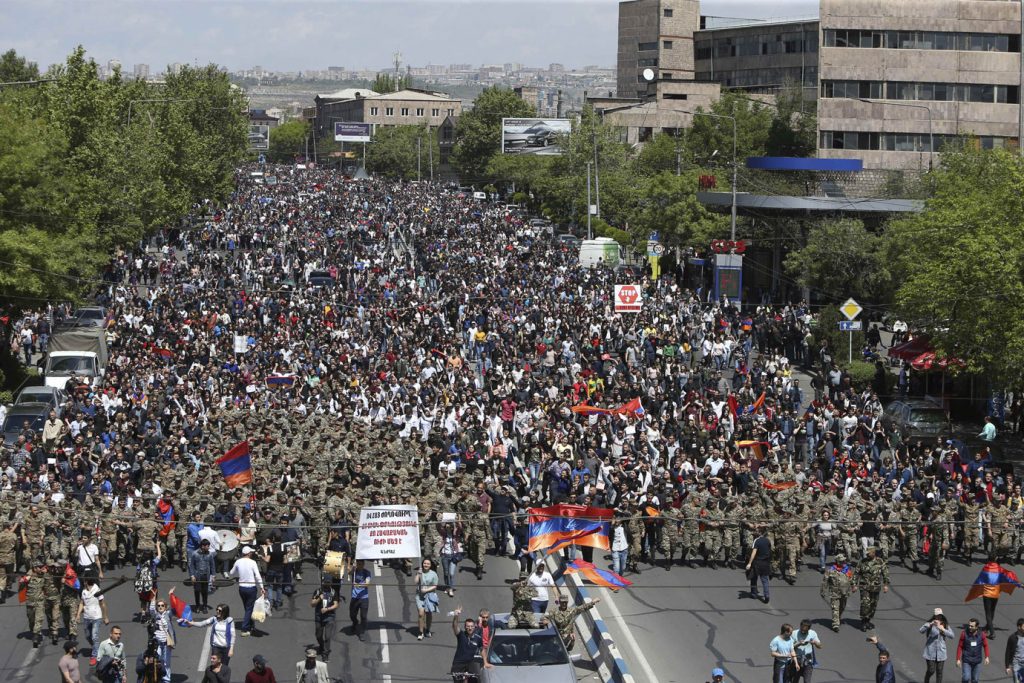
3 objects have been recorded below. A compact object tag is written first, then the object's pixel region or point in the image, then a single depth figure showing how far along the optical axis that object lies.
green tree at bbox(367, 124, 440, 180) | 169.12
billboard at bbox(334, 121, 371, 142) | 198.12
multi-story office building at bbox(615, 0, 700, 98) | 131.00
